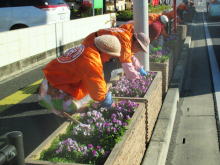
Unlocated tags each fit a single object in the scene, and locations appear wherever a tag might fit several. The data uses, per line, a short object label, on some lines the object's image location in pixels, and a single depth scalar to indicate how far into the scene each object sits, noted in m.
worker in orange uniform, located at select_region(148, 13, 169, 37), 7.56
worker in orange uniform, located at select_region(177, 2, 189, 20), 17.20
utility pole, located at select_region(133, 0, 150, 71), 5.39
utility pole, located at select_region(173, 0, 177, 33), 11.09
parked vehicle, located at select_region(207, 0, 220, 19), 29.92
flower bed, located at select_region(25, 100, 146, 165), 2.57
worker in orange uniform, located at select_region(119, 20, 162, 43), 5.67
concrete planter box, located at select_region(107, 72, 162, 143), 3.69
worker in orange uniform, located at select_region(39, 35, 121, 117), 2.94
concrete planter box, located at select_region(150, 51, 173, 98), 5.72
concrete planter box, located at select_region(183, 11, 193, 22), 26.93
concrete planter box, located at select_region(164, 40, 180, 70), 7.89
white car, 9.97
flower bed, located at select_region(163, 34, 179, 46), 8.08
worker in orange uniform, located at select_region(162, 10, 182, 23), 10.20
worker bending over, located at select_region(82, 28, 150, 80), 4.18
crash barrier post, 1.49
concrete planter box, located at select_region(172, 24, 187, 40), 12.62
